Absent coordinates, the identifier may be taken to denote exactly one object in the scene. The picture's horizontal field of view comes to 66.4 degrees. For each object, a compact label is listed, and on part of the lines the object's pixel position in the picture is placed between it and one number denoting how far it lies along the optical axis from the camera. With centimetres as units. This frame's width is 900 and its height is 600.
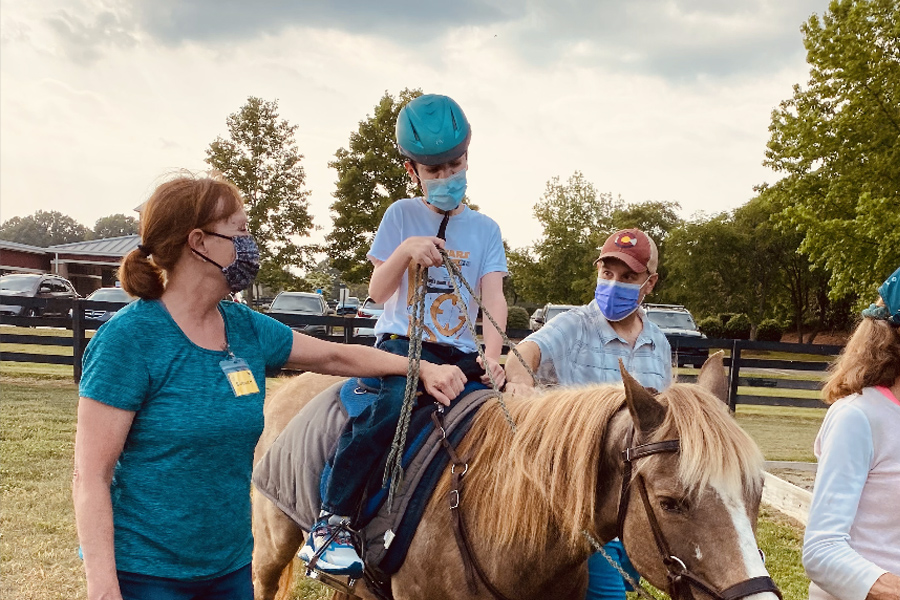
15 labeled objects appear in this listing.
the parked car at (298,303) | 2070
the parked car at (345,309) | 2350
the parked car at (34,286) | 2680
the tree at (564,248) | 4497
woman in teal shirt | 175
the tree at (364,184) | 2848
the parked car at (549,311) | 2181
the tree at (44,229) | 11488
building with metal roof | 4638
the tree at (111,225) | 11697
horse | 180
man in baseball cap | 308
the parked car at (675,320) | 2114
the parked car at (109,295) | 1995
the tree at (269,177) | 2623
